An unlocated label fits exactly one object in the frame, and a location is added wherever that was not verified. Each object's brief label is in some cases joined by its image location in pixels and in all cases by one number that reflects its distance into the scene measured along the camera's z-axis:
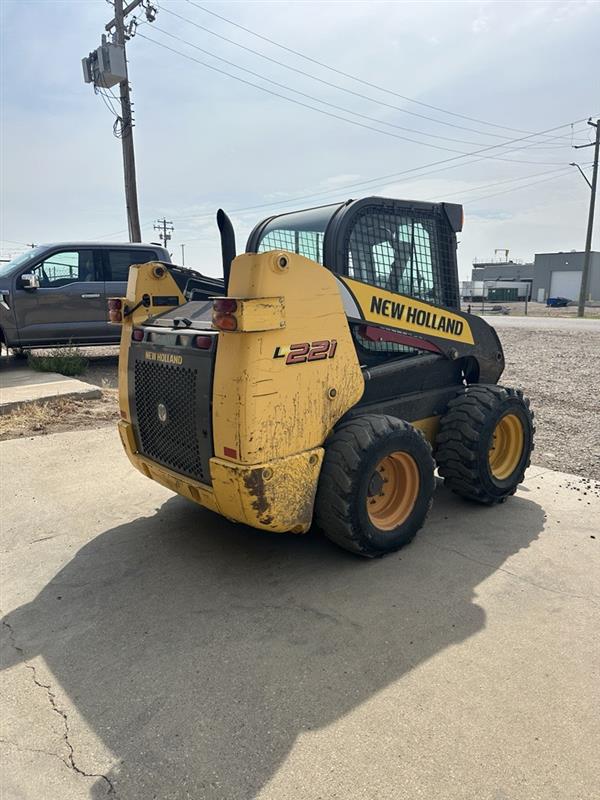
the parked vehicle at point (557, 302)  48.84
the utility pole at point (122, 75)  14.08
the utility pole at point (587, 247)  31.09
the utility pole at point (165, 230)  62.92
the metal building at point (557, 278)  65.06
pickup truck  9.47
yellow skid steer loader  3.00
